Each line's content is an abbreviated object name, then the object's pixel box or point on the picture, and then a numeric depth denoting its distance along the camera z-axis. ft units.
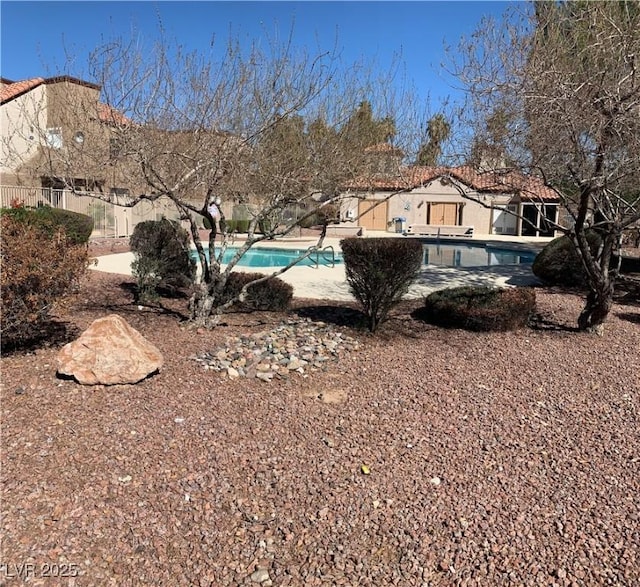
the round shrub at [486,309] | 23.30
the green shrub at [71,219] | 45.30
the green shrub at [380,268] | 21.62
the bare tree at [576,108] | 17.94
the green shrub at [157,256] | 27.43
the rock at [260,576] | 8.63
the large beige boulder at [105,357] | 15.52
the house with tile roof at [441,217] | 104.29
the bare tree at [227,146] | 19.67
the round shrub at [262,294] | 27.02
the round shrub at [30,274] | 16.47
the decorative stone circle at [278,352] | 17.97
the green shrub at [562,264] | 34.10
